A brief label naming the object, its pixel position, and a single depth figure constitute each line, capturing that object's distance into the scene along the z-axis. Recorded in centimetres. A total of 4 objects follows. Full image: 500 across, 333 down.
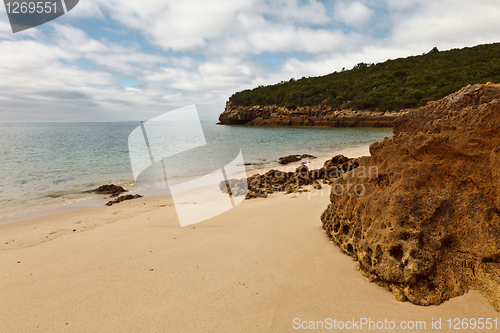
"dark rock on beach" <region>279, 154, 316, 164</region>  1280
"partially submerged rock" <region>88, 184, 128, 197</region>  769
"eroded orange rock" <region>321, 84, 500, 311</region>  181
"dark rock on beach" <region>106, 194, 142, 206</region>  655
